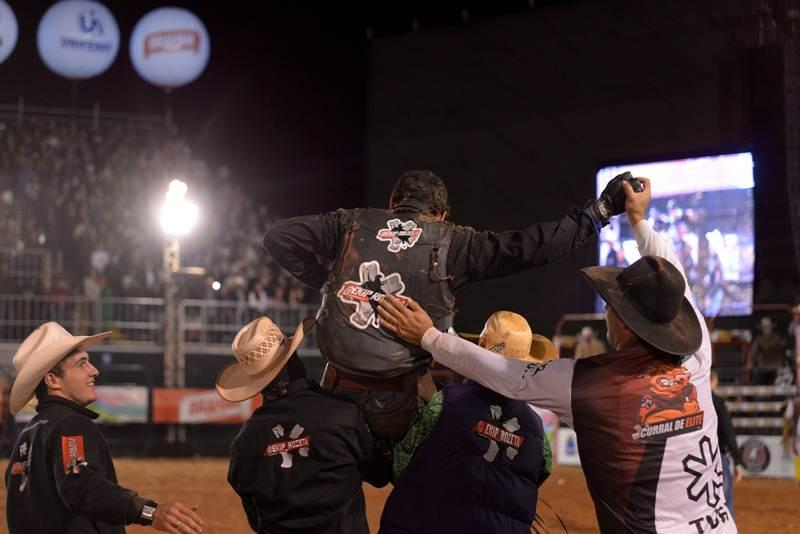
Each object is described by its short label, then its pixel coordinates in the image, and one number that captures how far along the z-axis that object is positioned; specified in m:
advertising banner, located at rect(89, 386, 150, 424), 18.92
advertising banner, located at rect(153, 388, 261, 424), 19.39
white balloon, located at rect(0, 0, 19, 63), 21.11
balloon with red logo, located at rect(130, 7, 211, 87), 21.75
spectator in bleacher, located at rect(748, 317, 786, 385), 17.95
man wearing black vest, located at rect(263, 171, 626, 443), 4.44
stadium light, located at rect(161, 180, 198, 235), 17.41
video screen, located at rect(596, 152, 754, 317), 19.56
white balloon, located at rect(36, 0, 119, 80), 21.47
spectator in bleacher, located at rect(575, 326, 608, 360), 16.89
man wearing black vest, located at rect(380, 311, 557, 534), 3.97
